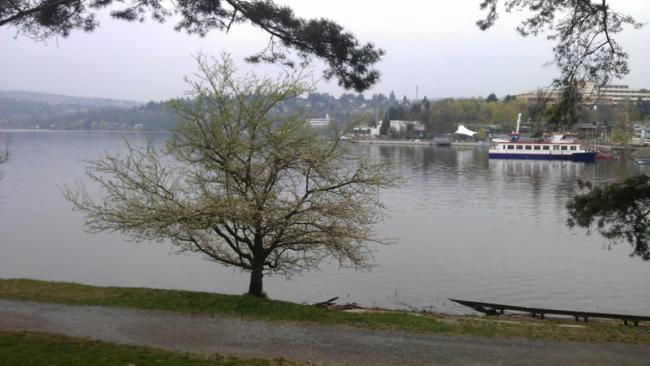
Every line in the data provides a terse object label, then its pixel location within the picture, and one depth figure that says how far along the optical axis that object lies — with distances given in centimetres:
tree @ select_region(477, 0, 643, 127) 1055
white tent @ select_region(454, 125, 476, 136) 14488
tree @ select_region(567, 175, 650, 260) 1383
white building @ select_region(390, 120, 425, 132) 15588
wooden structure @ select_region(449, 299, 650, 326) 1525
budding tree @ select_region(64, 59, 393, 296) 1342
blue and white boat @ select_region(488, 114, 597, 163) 8676
